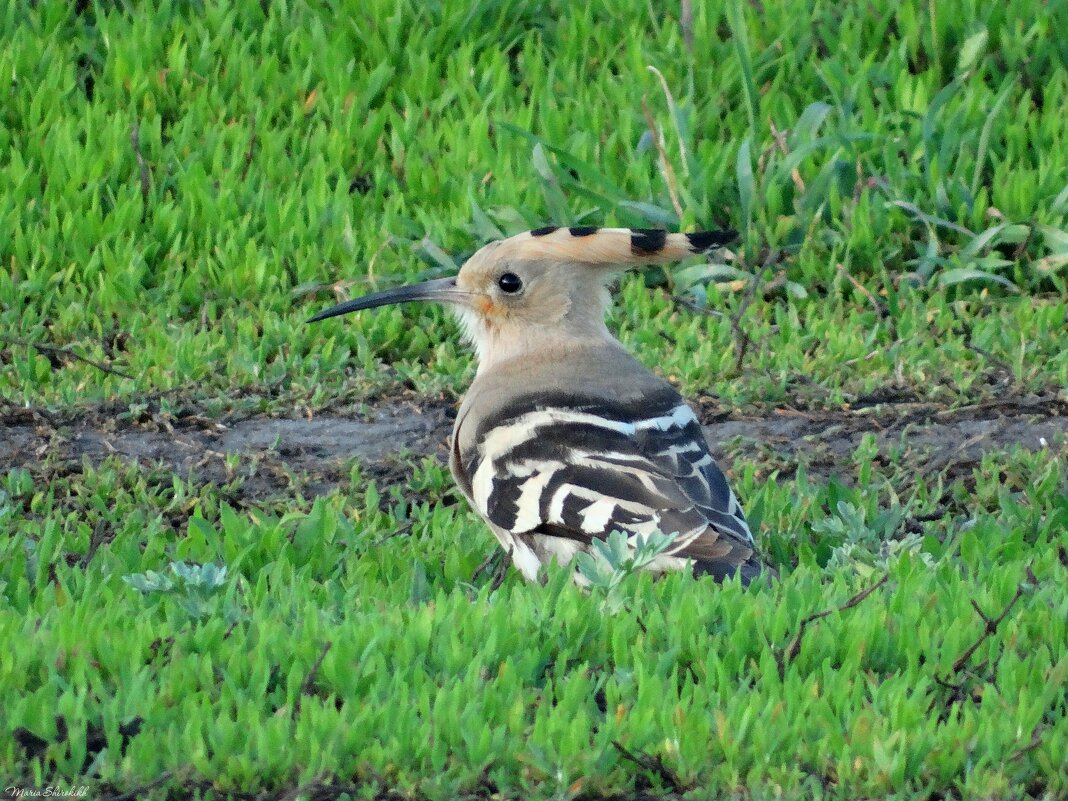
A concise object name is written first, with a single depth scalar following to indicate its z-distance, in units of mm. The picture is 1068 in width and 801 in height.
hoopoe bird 7734
